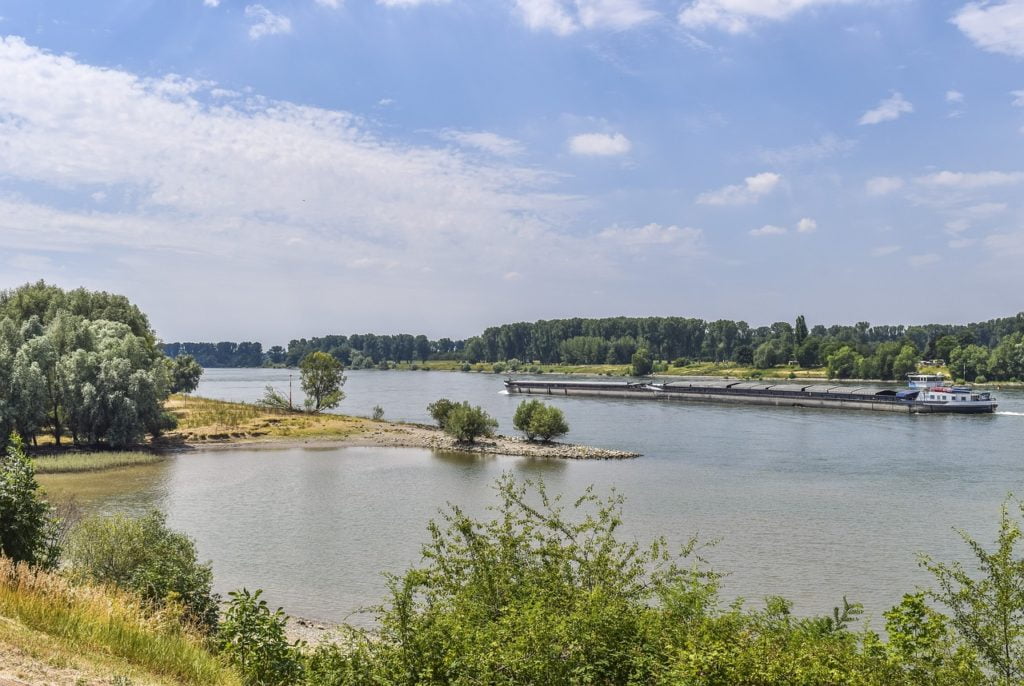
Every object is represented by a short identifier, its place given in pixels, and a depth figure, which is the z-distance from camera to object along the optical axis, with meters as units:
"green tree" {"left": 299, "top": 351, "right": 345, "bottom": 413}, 86.69
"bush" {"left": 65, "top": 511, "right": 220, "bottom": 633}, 18.17
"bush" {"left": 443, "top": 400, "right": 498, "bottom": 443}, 64.50
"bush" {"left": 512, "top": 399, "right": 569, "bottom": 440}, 66.06
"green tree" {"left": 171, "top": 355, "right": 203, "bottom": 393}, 102.19
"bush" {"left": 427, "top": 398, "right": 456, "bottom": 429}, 71.69
